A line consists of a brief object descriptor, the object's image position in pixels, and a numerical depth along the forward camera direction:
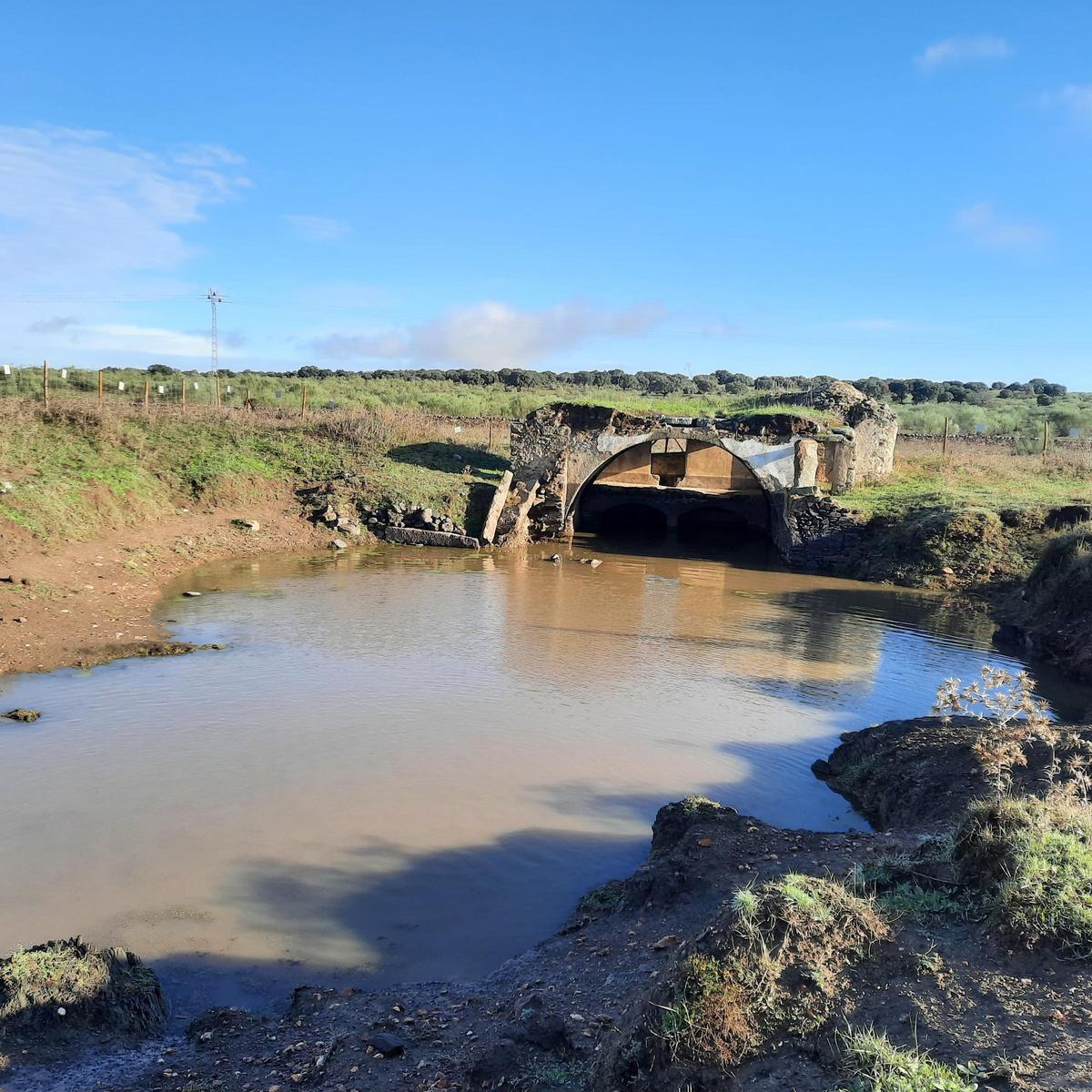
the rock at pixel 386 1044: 4.19
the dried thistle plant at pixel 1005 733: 6.42
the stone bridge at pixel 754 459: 22.94
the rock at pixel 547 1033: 4.07
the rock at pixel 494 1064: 3.90
